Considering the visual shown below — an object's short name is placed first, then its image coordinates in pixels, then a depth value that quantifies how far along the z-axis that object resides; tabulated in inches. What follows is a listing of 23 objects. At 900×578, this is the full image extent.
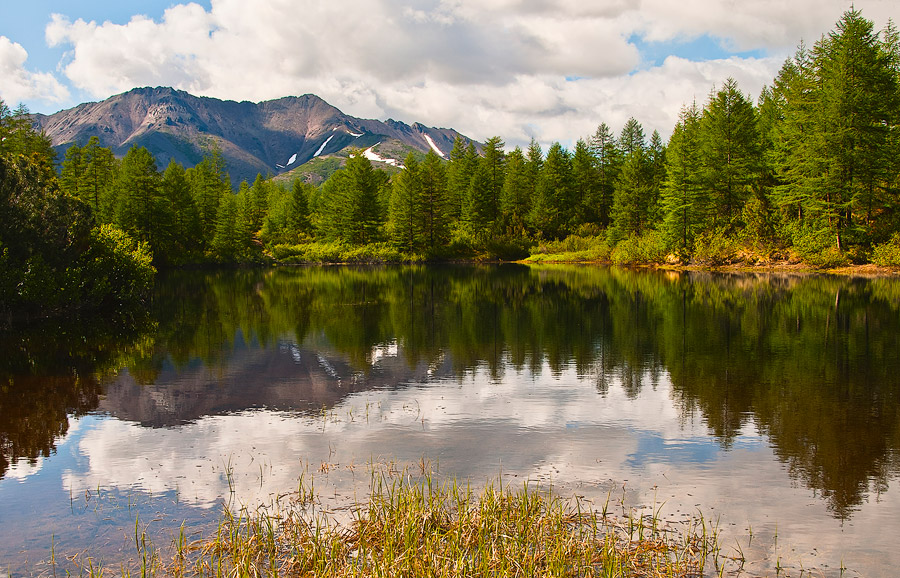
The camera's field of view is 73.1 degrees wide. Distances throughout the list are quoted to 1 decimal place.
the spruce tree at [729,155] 2707.7
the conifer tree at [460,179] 4273.9
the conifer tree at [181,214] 3481.8
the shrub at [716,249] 2618.1
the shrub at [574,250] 3447.3
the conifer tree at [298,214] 4461.1
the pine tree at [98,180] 3272.6
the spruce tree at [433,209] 3964.1
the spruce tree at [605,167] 4128.9
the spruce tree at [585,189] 4087.1
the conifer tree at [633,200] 3376.0
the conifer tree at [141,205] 3164.4
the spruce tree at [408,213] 3909.9
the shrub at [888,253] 2018.9
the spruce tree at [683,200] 2787.9
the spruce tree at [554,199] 3959.2
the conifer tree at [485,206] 4030.5
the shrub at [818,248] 2176.4
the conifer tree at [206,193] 3846.0
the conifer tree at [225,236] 3634.4
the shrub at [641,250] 2950.1
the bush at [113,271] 1267.2
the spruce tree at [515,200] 4119.1
